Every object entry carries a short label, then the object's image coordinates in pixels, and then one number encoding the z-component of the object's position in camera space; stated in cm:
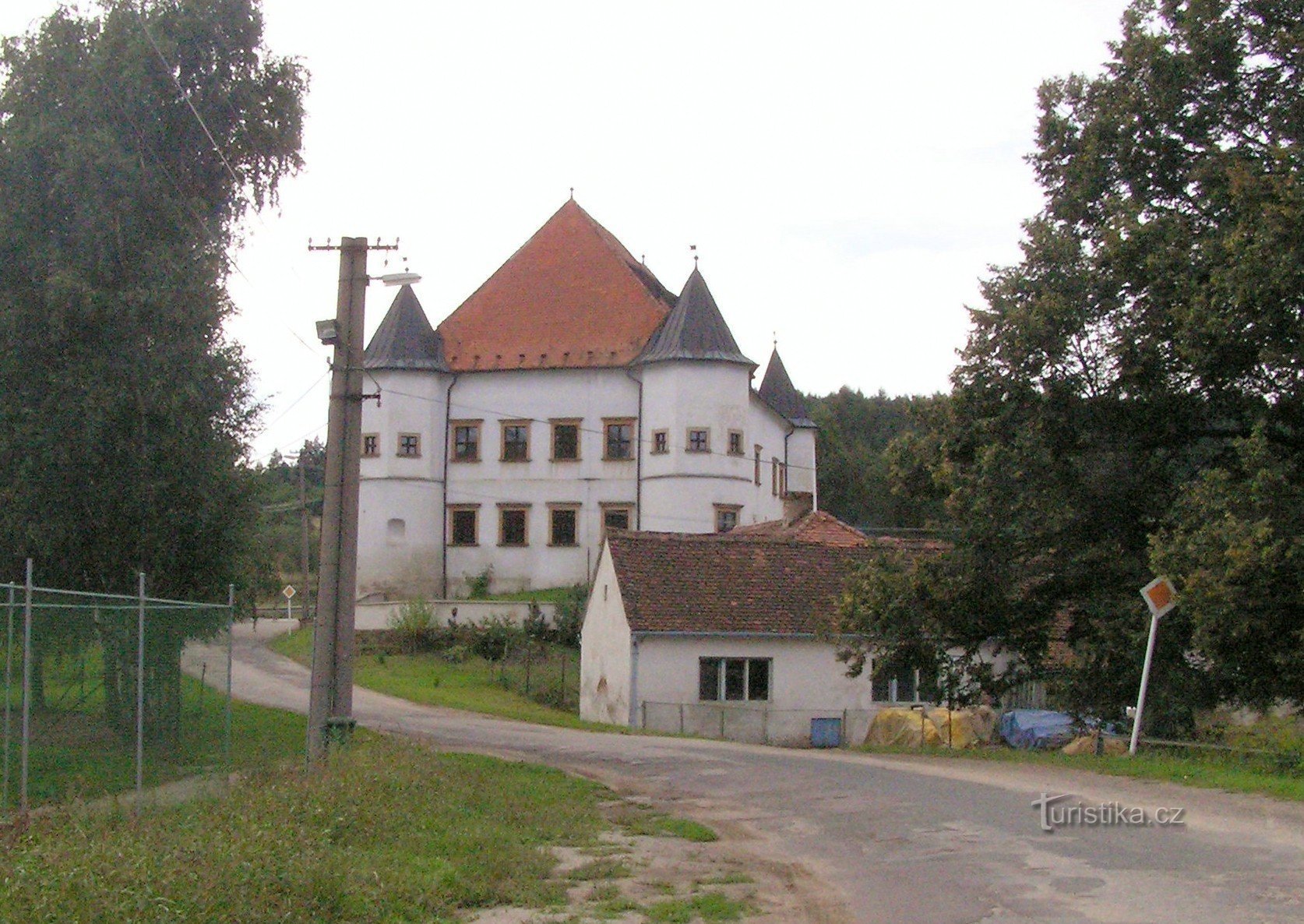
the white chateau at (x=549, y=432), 6147
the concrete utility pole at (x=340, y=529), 1819
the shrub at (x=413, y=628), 5497
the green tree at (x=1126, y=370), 2173
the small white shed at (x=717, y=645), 3547
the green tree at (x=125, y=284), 2197
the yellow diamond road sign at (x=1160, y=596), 1980
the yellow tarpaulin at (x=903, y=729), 3170
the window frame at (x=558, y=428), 6412
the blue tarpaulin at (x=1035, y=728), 3297
